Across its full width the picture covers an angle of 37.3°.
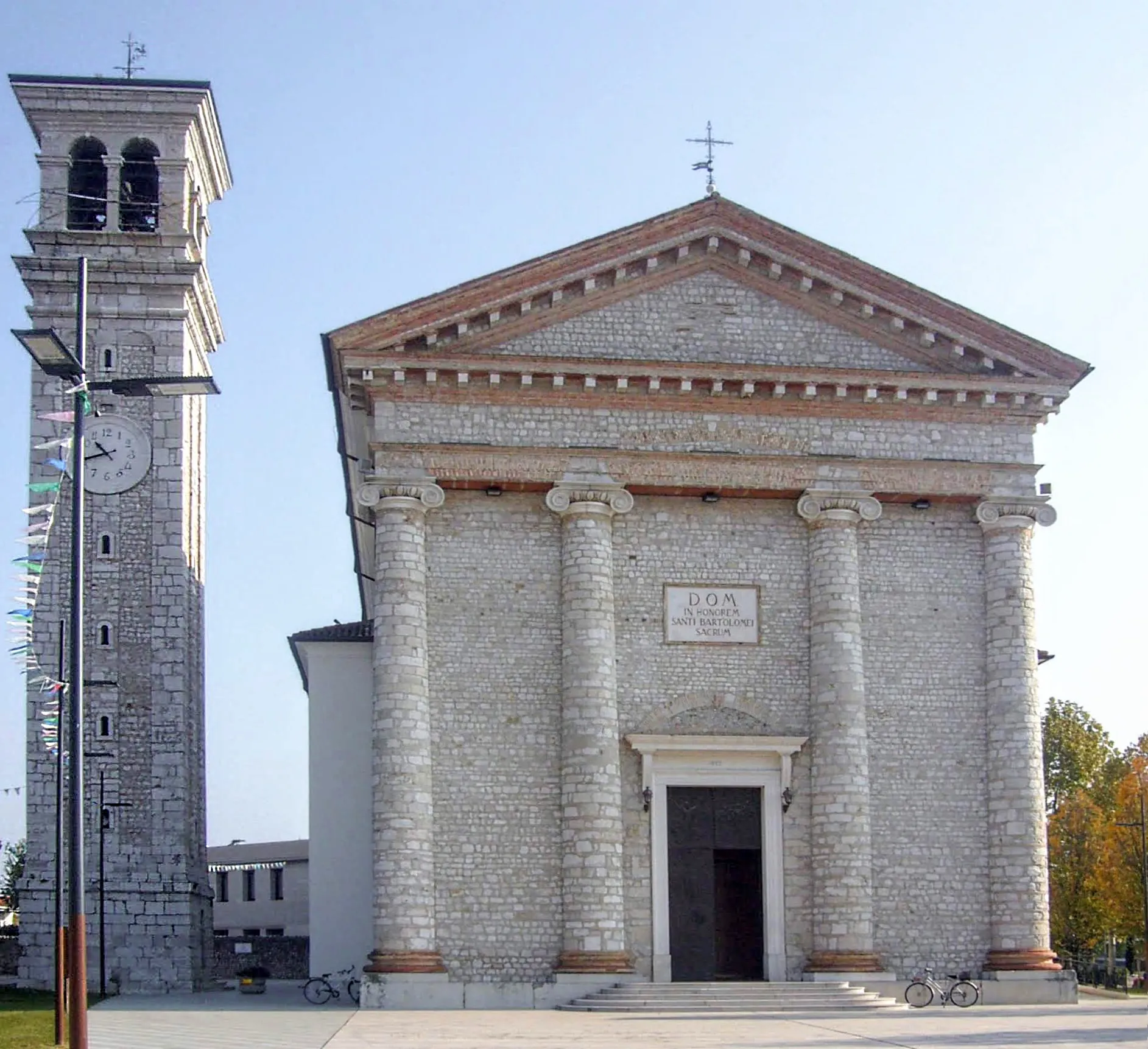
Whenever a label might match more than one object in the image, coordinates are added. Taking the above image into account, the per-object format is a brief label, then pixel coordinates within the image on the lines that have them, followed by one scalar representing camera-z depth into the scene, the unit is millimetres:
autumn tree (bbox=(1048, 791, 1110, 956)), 57000
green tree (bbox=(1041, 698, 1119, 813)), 65062
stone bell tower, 36969
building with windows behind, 72062
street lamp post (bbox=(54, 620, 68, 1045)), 21016
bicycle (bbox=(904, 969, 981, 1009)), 27969
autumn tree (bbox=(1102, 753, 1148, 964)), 54281
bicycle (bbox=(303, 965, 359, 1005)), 29719
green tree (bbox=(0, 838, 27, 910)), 65688
